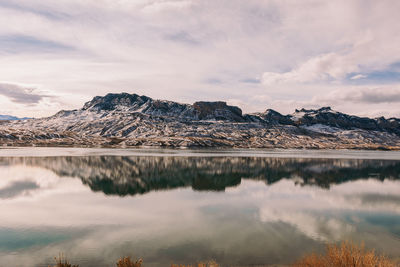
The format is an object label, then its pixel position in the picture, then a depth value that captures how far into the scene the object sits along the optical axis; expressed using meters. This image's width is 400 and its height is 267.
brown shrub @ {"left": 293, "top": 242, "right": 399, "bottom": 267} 13.95
